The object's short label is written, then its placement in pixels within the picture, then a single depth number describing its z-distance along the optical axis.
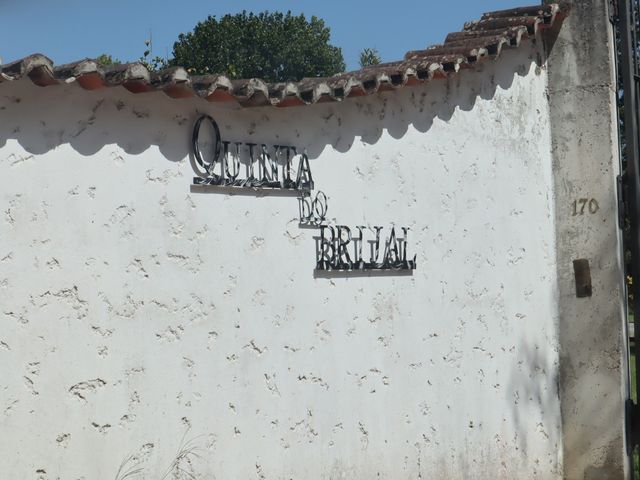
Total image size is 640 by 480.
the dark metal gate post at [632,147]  7.99
